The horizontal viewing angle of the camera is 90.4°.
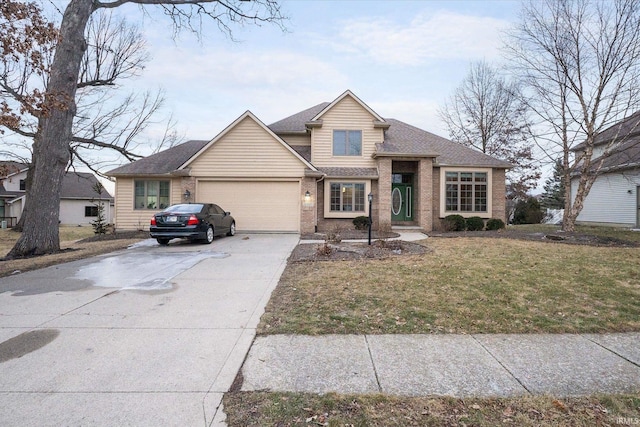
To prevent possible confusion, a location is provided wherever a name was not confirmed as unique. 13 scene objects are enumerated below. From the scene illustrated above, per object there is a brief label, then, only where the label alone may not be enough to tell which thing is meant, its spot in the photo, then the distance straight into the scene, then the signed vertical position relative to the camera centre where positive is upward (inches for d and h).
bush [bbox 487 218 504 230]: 645.3 -27.0
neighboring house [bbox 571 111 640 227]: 741.3 +51.2
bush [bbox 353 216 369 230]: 629.3 -26.4
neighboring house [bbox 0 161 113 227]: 1298.0 +28.0
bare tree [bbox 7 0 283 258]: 409.7 +80.7
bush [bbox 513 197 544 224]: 1112.2 -7.2
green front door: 715.4 +20.2
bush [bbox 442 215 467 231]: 636.1 -25.2
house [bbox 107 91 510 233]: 602.2 +62.5
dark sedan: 446.6 -22.0
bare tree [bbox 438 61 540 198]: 1116.5 +309.5
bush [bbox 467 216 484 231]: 636.7 -26.9
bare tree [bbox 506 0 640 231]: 517.7 +240.7
